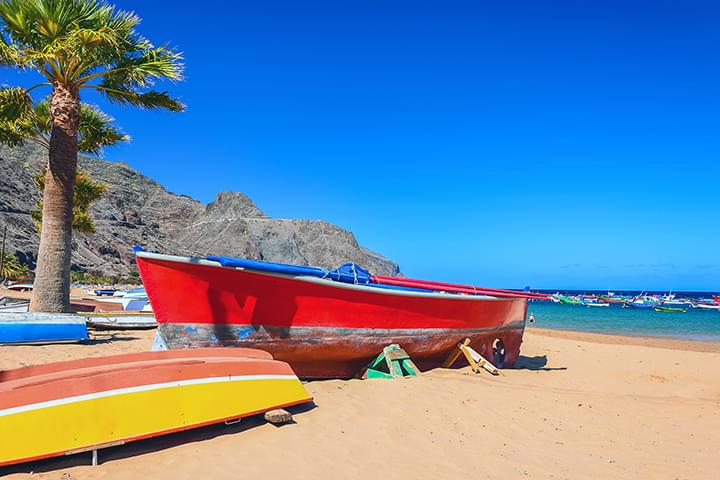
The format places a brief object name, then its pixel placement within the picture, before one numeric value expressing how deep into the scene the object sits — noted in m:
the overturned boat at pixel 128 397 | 3.64
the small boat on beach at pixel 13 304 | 12.74
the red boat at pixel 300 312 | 6.04
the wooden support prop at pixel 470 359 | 8.38
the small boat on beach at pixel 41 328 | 8.27
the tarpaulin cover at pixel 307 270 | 6.23
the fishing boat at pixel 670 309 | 54.66
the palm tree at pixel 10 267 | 24.64
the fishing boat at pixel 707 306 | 61.12
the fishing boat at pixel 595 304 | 68.24
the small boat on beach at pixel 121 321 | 11.44
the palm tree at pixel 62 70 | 9.30
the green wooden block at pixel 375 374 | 7.19
